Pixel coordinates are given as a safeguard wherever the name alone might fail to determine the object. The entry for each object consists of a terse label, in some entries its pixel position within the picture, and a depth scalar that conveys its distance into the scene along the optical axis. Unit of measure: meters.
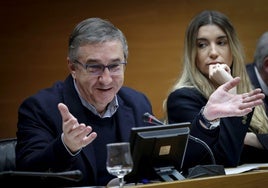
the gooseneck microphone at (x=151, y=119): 4.36
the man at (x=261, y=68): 7.36
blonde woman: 5.57
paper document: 4.84
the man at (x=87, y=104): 4.64
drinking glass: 3.52
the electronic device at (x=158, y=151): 3.86
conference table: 3.45
